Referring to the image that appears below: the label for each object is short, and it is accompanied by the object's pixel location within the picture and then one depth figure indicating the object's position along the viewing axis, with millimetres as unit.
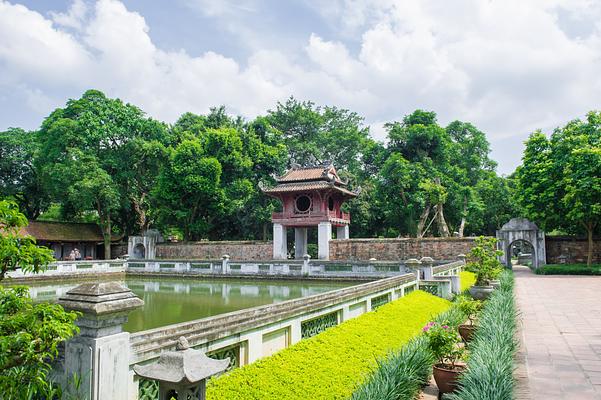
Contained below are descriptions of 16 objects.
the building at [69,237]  32781
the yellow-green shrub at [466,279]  17453
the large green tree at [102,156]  31500
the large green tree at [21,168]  36094
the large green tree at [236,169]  33875
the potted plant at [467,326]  8539
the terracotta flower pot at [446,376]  5772
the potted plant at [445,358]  5809
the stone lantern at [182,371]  3377
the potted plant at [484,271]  13383
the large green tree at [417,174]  33688
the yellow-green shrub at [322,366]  5027
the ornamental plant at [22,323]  2752
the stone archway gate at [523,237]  27766
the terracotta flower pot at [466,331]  8500
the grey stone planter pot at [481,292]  13273
